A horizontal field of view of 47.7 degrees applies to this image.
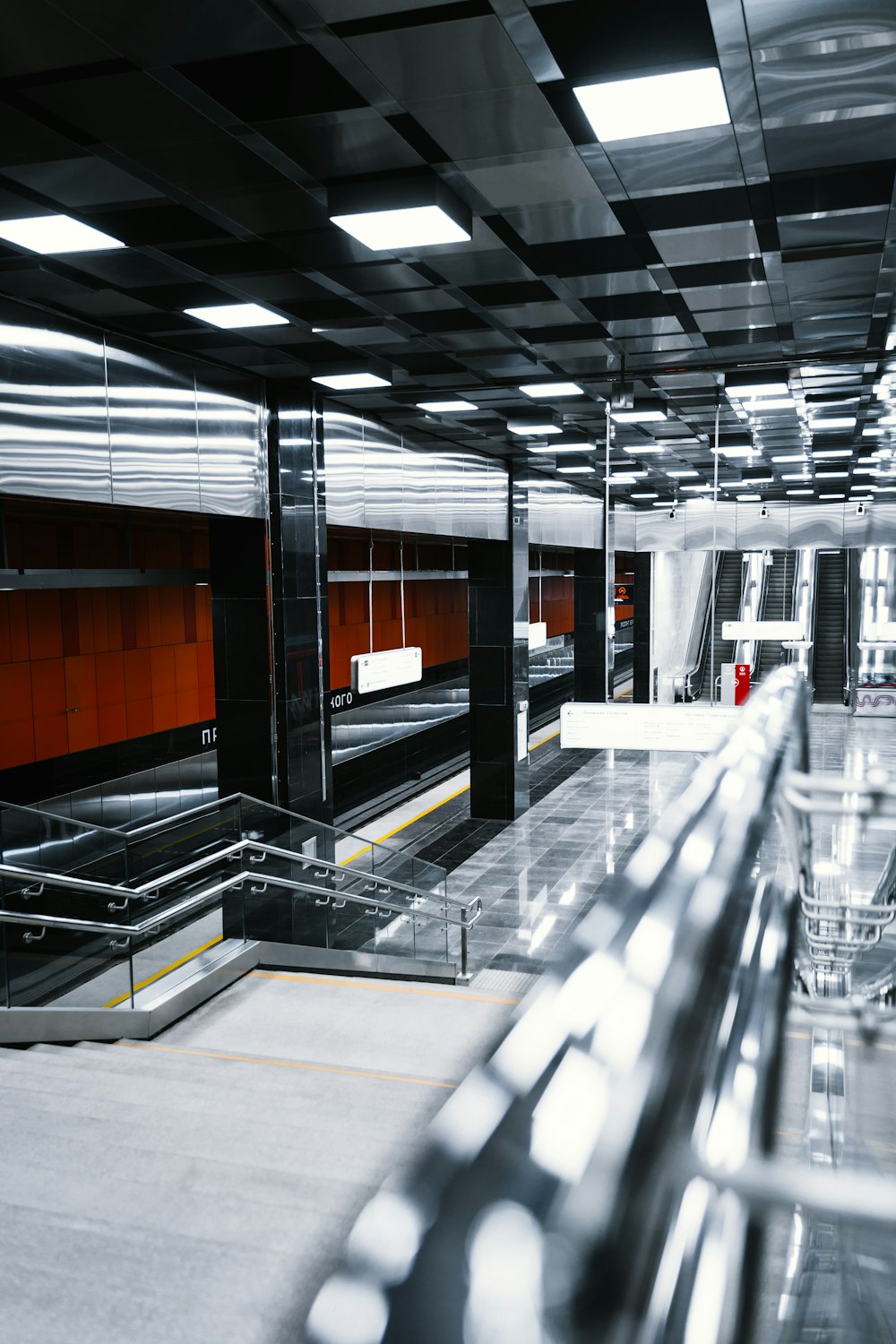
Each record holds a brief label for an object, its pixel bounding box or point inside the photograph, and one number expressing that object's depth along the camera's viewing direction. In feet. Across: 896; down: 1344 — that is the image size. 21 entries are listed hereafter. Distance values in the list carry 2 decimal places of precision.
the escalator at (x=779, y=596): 79.77
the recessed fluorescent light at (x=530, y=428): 32.81
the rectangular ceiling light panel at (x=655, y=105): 10.75
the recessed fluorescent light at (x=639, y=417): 30.73
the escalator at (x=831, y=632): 75.51
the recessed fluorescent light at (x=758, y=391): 26.63
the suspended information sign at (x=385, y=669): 27.73
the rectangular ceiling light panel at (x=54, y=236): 14.40
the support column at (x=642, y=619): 70.95
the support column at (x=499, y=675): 43.04
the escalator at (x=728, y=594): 80.69
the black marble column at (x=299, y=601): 24.71
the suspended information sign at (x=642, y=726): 23.50
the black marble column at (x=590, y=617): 61.67
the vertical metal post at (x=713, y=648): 76.79
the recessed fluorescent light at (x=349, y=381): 24.49
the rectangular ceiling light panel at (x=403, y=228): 14.03
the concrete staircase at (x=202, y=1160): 7.64
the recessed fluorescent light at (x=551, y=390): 26.61
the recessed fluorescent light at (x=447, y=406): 28.94
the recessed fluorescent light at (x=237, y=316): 18.66
